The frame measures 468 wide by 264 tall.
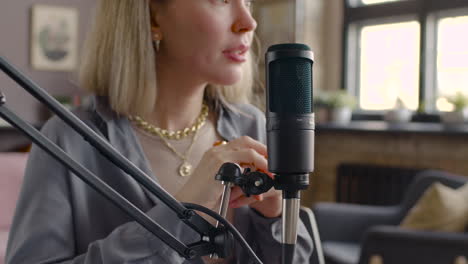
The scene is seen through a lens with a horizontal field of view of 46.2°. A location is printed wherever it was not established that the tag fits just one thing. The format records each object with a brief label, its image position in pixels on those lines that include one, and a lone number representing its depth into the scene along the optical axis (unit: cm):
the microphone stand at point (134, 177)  42
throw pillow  265
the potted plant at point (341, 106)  456
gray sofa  236
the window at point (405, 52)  425
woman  91
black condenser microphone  50
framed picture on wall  491
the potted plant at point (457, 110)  393
